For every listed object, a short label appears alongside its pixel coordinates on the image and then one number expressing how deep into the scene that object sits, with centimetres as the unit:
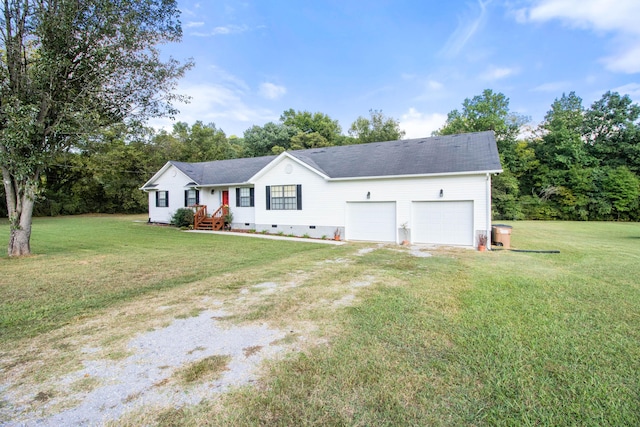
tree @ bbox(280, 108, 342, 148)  3809
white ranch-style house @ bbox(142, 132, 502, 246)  1154
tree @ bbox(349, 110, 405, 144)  3650
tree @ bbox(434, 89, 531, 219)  2811
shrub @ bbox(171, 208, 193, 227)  1819
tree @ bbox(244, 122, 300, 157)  3622
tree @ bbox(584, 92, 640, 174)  2727
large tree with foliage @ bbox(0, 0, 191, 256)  775
